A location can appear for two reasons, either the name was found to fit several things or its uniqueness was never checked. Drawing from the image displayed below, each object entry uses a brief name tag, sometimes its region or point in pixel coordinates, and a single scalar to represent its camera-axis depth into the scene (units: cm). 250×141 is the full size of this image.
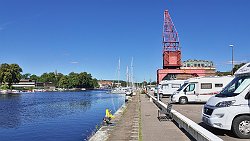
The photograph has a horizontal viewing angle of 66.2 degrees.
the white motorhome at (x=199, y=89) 1786
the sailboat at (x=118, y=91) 7356
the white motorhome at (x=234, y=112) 668
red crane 5089
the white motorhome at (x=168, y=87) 2891
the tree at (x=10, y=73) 9347
